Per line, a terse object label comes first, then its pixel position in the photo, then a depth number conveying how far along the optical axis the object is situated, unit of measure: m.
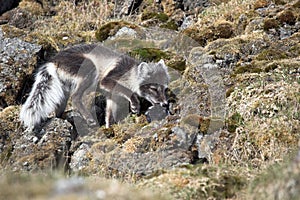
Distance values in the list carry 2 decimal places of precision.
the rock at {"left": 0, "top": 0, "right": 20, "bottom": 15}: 32.62
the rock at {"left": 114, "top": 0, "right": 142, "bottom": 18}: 31.27
